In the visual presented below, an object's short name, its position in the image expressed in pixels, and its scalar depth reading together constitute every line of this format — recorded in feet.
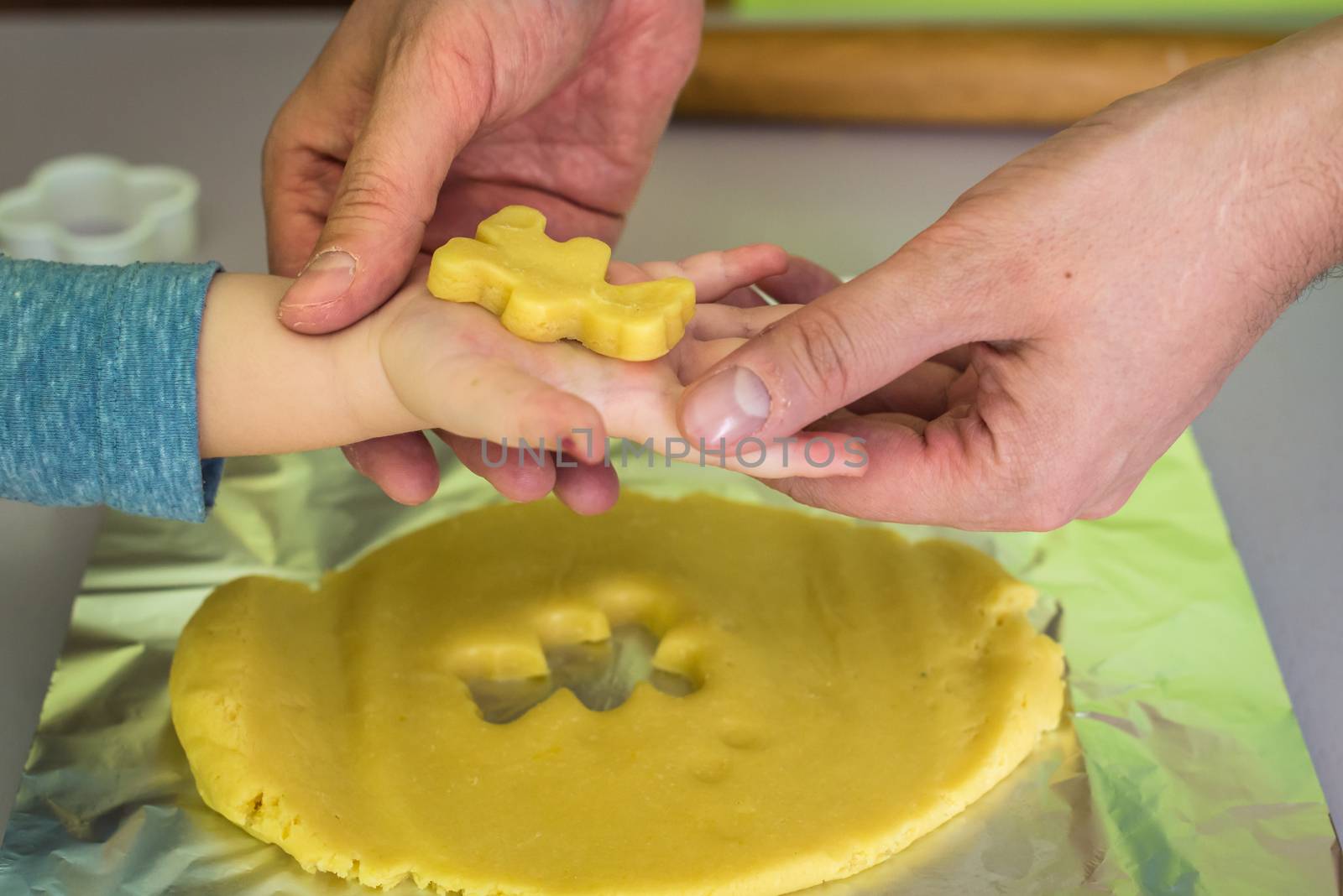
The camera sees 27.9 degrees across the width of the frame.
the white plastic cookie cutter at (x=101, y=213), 2.37
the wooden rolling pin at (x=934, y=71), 2.61
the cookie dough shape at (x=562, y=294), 1.81
